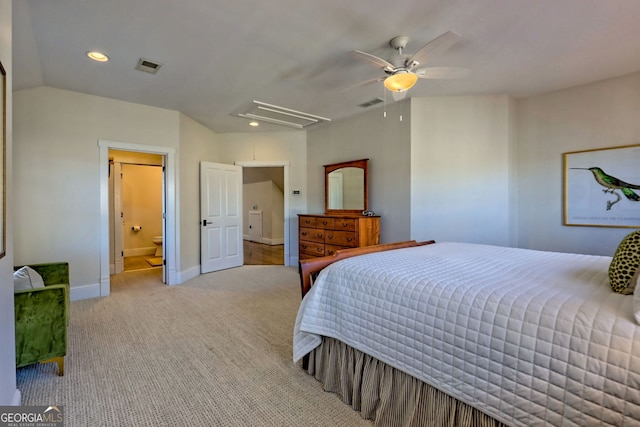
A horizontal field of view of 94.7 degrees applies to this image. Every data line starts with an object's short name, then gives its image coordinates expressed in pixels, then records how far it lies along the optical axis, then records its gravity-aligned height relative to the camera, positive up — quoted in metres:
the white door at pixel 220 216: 5.03 -0.09
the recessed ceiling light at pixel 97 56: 2.73 +1.48
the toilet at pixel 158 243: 6.55 -0.72
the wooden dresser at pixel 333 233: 4.25 -0.34
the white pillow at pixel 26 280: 2.08 -0.50
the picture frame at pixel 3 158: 1.47 +0.27
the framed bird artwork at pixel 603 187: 3.29 +0.27
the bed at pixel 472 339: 0.95 -0.53
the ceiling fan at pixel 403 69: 2.28 +1.19
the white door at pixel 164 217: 4.46 -0.08
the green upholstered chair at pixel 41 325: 1.94 -0.77
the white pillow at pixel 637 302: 0.95 -0.31
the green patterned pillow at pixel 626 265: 1.23 -0.24
